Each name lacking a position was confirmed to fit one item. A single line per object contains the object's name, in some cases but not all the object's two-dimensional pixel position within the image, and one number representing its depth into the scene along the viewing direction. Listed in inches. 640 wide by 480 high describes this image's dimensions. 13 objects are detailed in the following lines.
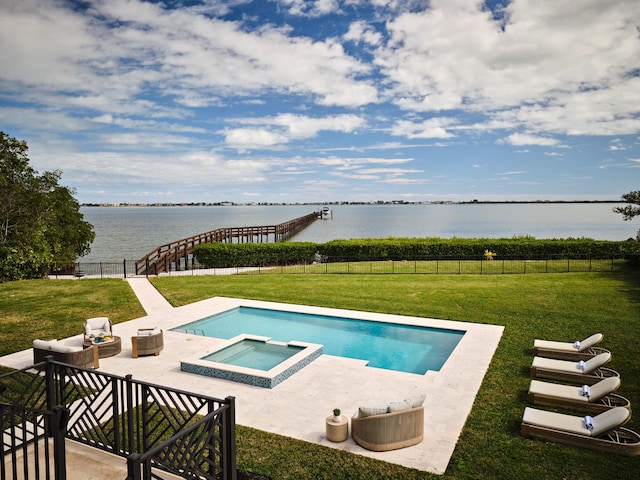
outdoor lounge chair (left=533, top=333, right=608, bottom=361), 441.1
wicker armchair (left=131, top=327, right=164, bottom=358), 460.4
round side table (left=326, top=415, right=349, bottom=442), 288.5
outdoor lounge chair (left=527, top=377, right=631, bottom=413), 321.7
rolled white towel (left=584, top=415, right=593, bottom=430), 284.1
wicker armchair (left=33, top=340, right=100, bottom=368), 398.6
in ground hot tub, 394.9
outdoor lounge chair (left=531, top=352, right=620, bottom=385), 382.0
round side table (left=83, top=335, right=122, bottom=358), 456.4
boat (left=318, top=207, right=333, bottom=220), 5690.5
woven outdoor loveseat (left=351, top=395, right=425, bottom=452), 277.3
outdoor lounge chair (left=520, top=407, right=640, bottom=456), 271.0
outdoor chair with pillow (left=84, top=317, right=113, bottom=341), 494.6
